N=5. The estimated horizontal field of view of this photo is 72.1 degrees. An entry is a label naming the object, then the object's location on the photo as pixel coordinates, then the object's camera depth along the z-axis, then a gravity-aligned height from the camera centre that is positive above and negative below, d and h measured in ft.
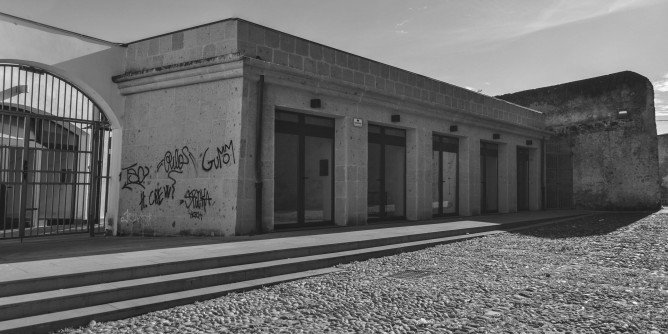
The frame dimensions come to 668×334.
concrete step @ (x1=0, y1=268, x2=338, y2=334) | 13.99 -4.09
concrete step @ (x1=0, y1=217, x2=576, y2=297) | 16.08 -3.29
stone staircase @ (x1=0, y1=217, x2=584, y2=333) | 14.83 -3.62
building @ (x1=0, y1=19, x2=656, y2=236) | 30.40 +4.47
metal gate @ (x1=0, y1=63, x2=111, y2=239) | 30.07 +2.98
